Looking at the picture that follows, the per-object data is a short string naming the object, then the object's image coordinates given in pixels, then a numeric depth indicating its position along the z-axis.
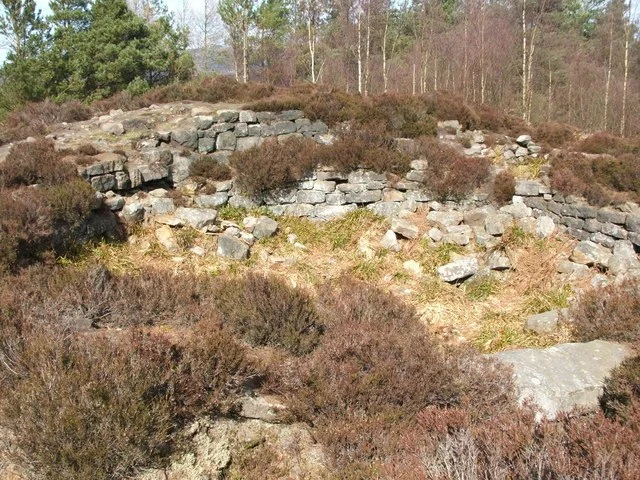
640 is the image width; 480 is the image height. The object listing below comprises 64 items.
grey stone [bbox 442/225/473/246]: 7.91
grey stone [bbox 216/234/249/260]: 7.38
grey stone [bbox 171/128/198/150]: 9.17
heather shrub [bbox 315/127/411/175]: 8.98
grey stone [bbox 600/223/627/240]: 7.24
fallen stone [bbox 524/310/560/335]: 5.69
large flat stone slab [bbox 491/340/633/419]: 3.90
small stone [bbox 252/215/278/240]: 8.02
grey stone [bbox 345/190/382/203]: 8.98
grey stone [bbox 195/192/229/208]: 8.41
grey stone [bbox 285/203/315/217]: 8.91
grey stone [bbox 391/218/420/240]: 8.02
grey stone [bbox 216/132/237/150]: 9.33
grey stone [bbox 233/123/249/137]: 9.48
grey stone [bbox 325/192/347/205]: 9.00
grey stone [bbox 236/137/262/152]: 9.39
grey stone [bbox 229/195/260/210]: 8.62
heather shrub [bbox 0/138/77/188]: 7.13
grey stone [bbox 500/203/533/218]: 8.69
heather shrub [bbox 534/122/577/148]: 10.71
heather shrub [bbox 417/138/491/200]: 8.93
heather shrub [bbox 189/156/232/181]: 8.72
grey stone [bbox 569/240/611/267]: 7.07
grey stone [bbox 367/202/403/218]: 8.95
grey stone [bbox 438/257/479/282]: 6.97
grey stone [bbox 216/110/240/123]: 9.43
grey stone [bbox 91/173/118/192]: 7.64
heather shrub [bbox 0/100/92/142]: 10.51
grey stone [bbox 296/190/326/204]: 8.95
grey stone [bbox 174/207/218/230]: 7.84
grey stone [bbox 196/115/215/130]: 9.33
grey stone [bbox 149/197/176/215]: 7.93
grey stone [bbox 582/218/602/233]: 7.59
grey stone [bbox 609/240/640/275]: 6.70
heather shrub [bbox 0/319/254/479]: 2.71
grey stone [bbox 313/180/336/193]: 8.96
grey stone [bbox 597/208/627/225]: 7.27
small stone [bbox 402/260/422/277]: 7.31
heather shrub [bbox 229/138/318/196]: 8.61
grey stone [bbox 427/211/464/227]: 8.42
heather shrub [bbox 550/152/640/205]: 7.89
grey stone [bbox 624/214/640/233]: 7.02
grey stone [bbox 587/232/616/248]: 7.37
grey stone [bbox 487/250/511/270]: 7.11
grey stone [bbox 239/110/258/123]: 9.55
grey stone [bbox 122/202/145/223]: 7.59
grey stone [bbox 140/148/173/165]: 8.55
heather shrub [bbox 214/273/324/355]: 4.41
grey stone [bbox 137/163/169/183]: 8.22
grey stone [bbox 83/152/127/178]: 7.64
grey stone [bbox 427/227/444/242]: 8.04
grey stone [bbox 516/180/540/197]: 8.86
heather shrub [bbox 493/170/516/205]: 9.00
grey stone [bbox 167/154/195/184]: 8.68
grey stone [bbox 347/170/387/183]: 9.03
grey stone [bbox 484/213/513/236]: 7.96
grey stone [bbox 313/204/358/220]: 8.94
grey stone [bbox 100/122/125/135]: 9.34
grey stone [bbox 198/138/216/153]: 9.22
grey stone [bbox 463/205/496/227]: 8.49
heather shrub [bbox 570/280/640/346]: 4.91
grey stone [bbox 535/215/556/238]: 8.09
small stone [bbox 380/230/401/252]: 7.90
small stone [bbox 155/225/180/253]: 7.35
